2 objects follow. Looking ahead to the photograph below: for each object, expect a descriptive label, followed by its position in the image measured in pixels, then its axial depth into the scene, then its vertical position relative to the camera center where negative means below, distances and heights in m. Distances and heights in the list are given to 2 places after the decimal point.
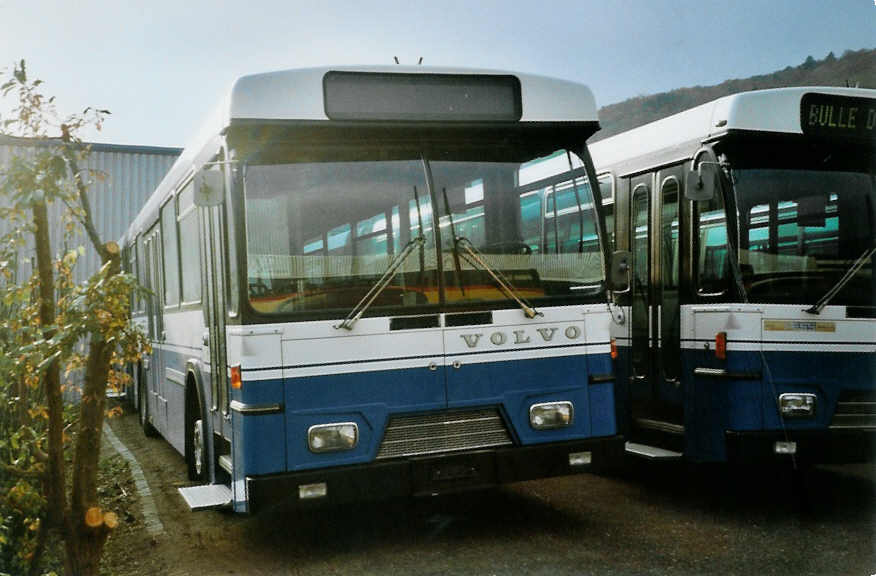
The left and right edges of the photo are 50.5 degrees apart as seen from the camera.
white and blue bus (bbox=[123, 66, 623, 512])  5.59 +0.03
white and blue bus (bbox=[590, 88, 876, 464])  6.57 -0.02
